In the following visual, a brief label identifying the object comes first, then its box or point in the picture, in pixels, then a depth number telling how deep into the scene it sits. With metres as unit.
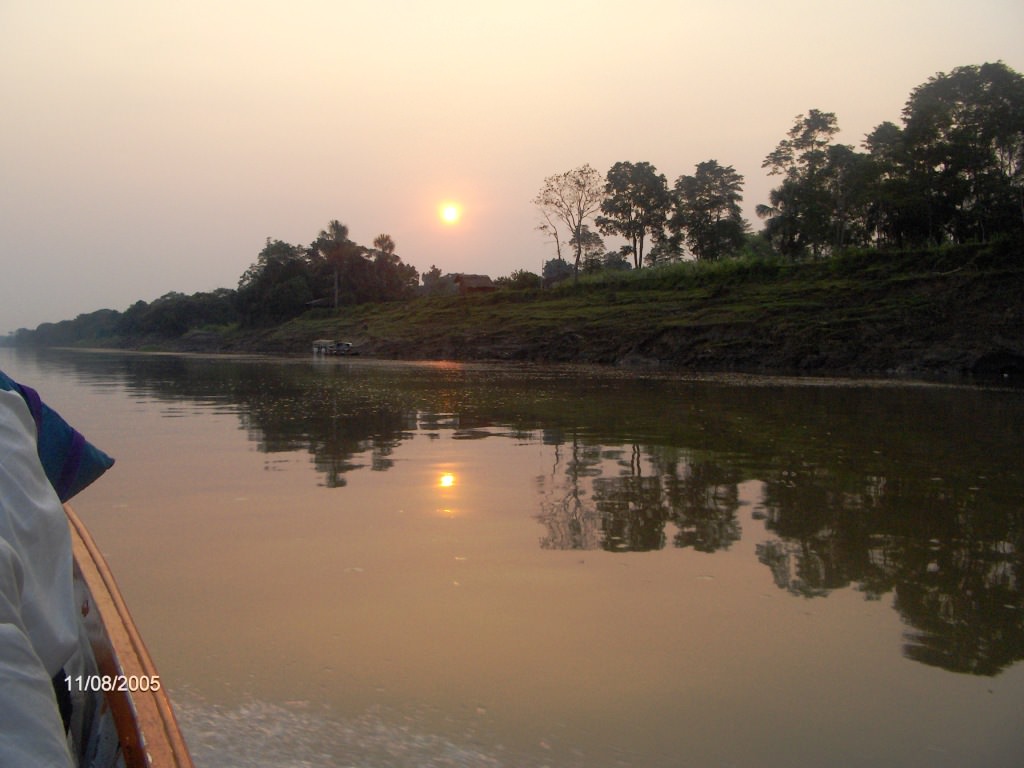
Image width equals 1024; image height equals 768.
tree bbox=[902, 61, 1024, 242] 34.59
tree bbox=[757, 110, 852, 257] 42.12
